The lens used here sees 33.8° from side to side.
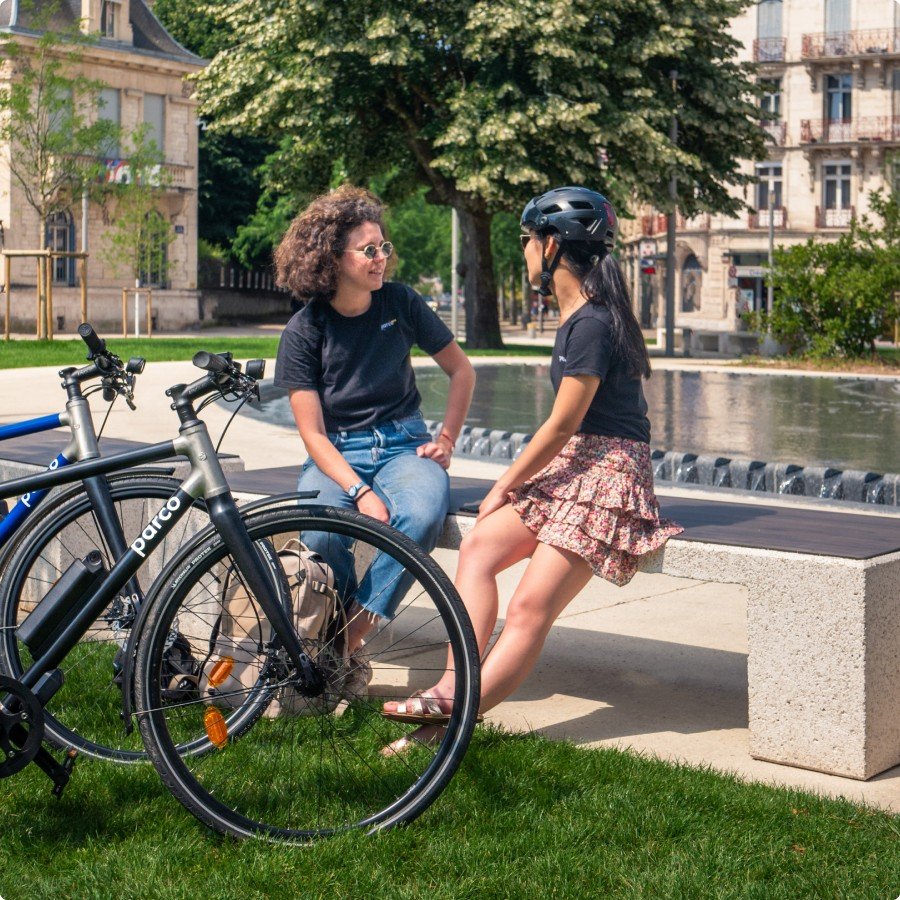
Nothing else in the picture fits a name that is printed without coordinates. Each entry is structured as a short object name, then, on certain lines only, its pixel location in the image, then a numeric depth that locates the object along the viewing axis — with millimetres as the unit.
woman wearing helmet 4691
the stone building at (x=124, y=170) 50188
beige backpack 3979
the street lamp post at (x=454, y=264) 42562
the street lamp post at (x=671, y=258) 35438
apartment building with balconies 65125
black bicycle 3797
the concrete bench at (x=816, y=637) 4398
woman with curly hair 5004
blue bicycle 4508
